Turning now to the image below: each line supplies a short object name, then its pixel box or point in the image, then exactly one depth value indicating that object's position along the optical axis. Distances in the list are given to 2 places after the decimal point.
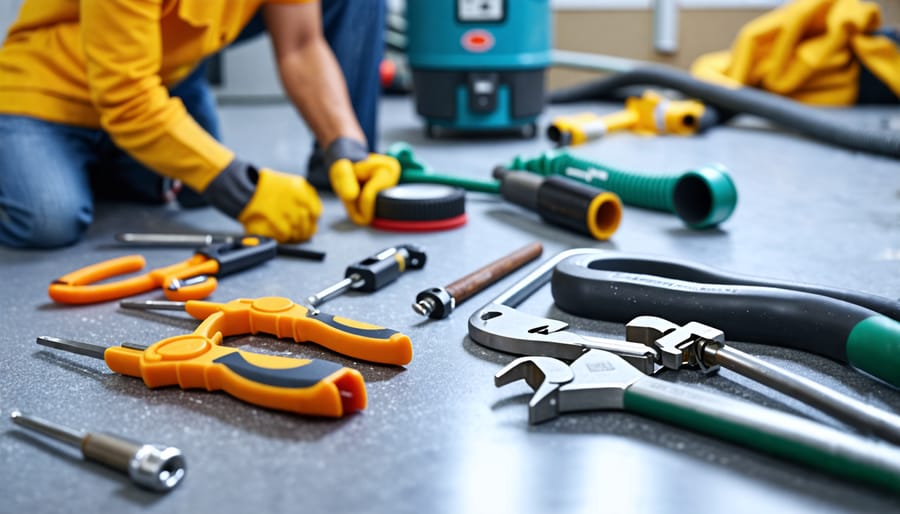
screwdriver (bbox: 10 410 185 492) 0.66
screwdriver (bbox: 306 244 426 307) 1.15
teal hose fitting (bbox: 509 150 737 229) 1.44
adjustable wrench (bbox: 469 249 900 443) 0.72
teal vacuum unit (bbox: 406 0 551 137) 2.50
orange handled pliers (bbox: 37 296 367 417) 0.76
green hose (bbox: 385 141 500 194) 1.74
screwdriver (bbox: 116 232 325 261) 1.41
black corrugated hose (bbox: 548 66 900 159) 2.13
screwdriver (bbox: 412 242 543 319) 1.05
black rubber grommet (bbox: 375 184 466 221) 1.52
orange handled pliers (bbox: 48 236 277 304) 1.14
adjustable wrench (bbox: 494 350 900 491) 0.64
